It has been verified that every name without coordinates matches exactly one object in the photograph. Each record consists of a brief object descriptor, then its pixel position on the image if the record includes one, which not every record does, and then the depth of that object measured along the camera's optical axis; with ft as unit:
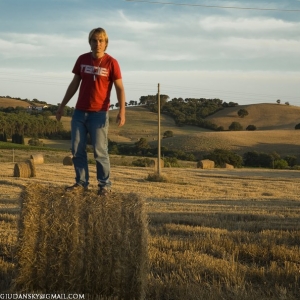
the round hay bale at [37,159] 113.32
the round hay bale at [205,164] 134.00
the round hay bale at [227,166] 145.70
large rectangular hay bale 17.19
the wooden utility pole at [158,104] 86.47
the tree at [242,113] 290.76
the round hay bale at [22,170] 77.25
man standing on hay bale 19.97
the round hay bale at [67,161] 111.55
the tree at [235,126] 271.49
